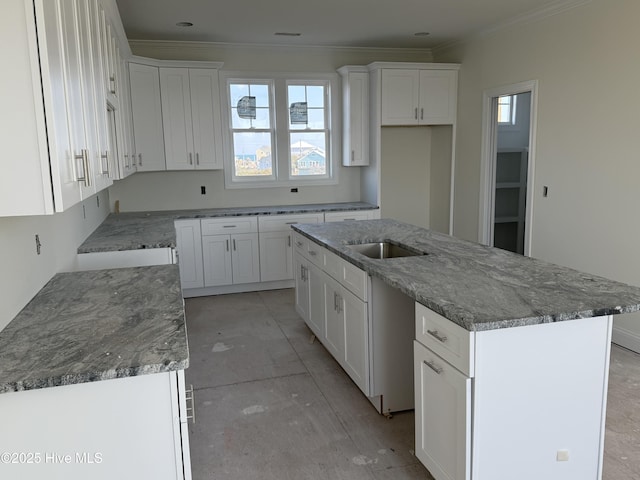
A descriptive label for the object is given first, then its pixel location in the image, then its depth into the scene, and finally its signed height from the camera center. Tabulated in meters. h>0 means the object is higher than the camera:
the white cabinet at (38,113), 1.43 +0.14
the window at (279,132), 5.95 +0.28
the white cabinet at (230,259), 5.48 -1.06
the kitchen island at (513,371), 1.88 -0.81
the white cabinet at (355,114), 5.81 +0.45
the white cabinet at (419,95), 5.73 +0.64
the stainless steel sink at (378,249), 3.48 -0.63
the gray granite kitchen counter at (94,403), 1.49 -0.71
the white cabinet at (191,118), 5.36 +0.41
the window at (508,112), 6.63 +0.50
